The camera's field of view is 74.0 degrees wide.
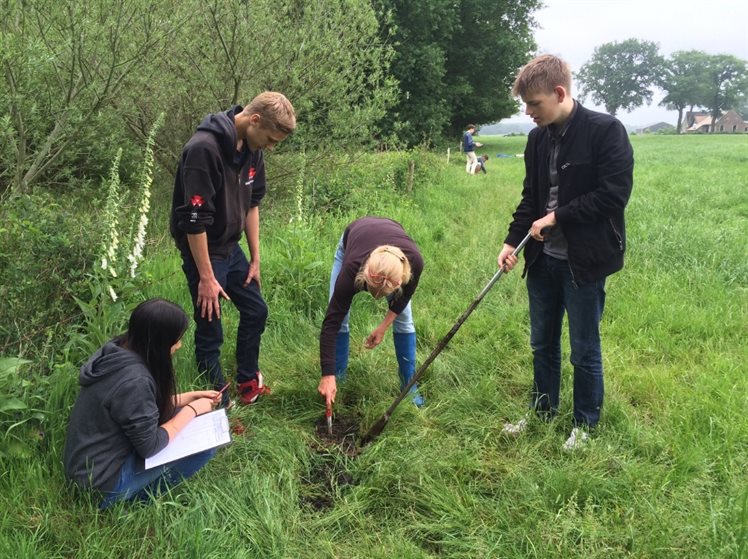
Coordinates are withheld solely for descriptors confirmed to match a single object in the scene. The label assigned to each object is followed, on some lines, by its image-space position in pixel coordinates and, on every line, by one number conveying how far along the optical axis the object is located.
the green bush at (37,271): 2.81
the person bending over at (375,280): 2.52
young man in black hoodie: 2.55
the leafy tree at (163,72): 4.25
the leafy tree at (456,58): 22.23
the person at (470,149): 16.20
